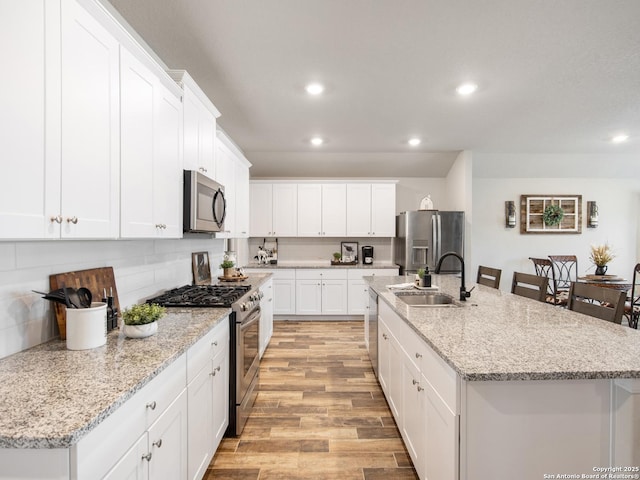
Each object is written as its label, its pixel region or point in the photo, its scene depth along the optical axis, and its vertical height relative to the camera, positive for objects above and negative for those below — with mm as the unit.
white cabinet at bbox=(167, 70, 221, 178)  2307 +854
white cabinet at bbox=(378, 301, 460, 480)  1299 -783
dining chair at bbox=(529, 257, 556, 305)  5523 -467
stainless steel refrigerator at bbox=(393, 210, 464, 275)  5250 +32
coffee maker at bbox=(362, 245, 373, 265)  5825 -221
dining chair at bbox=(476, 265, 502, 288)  3232 -377
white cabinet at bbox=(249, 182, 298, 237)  5734 +527
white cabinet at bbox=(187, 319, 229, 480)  1616 -841
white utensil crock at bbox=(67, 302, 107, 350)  1385 -354
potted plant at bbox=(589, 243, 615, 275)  5020 -296
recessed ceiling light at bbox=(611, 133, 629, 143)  4707 +1438
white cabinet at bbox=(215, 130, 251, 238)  3291 +623
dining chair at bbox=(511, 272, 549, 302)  2551 -367
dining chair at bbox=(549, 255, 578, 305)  5906 -502
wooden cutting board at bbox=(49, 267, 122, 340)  1516 -208
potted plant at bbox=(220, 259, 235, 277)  3573 -283
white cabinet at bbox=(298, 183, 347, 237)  5730 +510
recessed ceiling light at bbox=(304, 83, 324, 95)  3066 +1398
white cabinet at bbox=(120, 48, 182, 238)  1604 +466
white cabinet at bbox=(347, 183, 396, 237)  5730 +525
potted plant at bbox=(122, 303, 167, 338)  1536 -367
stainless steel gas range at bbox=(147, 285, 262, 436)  2223 -652
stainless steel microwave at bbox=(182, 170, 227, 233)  2307 +267
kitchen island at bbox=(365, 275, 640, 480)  1197 -605
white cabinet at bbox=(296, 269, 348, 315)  5465 -817
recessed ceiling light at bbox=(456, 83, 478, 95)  3057 +1392
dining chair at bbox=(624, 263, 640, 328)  4105 -875
